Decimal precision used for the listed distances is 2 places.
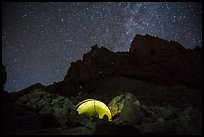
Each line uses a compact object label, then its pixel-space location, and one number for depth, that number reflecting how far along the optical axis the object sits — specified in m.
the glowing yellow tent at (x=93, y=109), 10.34
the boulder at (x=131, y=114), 9.35
